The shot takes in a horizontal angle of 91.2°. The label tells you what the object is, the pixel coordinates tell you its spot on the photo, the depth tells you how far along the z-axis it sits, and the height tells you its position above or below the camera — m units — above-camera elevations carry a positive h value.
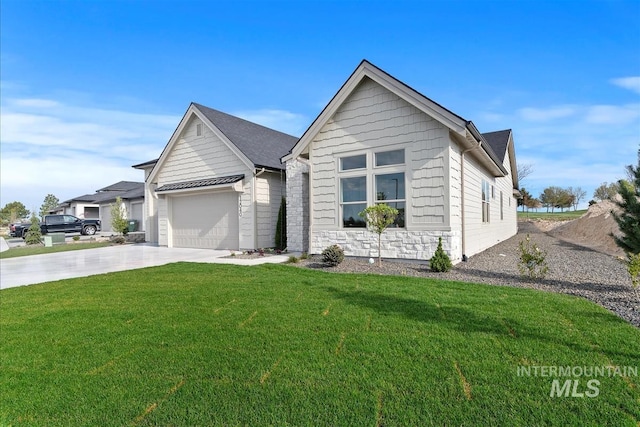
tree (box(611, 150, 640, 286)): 5.68 -0.08
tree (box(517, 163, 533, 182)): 38.19 +4.89
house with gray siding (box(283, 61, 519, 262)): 8.38 +1.30
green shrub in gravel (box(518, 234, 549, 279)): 6.39 -1.08
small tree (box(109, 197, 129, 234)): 18.69 -0.28
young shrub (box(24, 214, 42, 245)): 18.32 -1.03
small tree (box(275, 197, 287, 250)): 12.90 -0.62
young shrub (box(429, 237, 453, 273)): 7.49 -1.23
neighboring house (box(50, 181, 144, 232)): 23.45 +1.08
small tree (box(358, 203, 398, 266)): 8.23 -0.12
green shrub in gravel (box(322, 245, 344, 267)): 8.52 -1.18
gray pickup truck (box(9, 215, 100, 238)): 23.48 -0.74
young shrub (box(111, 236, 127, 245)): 17.75 -1.40
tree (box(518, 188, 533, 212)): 39.87 +1.66
